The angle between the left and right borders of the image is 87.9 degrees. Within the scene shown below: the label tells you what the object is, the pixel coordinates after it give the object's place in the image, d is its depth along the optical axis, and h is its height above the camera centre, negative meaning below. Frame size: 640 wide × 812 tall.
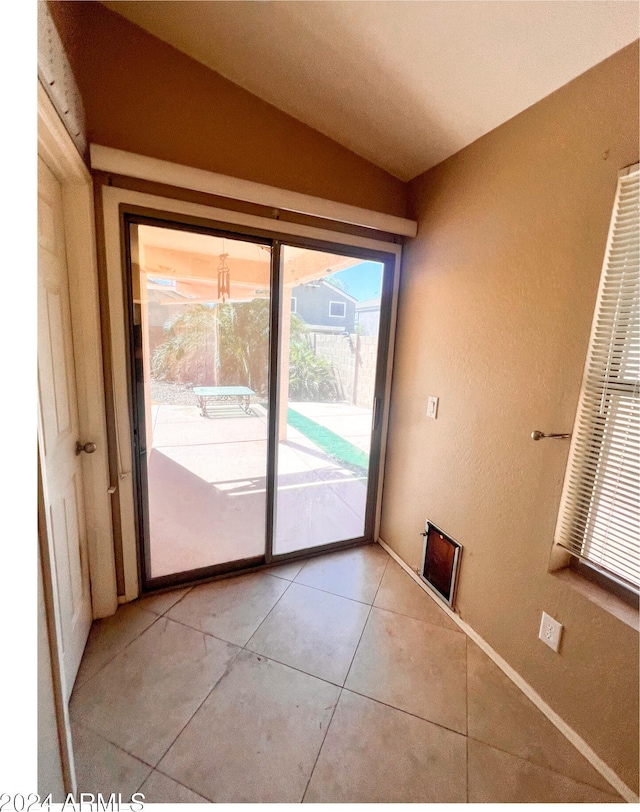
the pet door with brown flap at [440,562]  1.82 -1.16
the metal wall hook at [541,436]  1.29 -0.28
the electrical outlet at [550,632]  1.32 -1.07
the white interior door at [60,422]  1.17 -0.32
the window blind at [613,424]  1.11 -0.20
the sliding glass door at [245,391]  1.72 -0.24
